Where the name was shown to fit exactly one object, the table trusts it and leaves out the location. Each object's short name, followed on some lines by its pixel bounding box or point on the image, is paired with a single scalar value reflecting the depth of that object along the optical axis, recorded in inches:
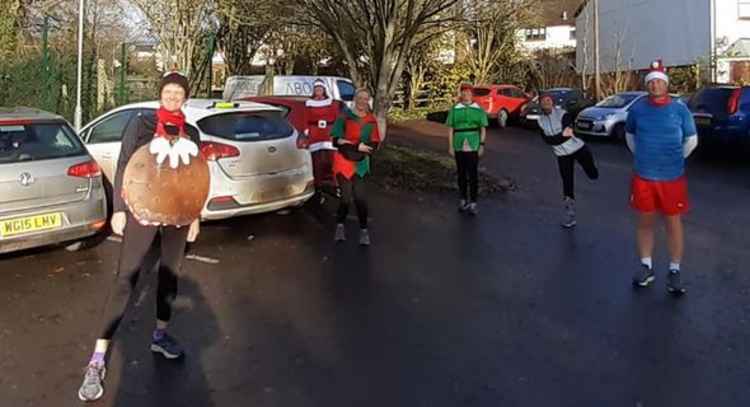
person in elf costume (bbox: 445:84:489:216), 383.9
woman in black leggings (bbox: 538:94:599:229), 365.7
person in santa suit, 394.9
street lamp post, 561.6
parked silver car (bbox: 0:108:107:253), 260.7
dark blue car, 621.9
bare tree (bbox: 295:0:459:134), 499.5
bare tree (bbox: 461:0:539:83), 1331.2
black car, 1043.7
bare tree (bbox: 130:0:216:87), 903.7
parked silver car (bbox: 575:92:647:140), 844.0
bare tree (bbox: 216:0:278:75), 929.5
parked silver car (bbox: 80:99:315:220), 318.0
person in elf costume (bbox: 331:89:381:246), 312.5
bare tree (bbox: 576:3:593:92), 1679.3
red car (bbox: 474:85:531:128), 1100.5
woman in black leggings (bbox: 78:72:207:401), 170.2
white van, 823.7
